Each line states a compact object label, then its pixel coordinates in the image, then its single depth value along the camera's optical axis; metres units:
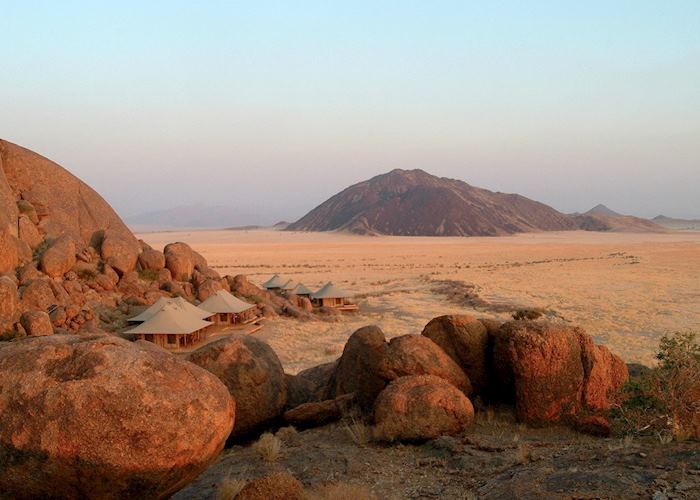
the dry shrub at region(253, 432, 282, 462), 7.77
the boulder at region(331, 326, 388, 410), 9.65
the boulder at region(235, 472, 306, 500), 5.61
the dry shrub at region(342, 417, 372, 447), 8.09
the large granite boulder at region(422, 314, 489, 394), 9.61
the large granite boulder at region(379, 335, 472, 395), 9.04
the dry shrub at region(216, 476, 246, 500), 6.19
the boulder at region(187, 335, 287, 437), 9.18
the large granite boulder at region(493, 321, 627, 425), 8.58
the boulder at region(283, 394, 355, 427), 9.52
